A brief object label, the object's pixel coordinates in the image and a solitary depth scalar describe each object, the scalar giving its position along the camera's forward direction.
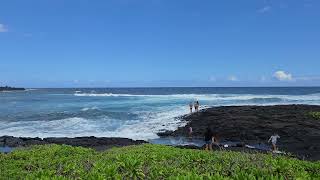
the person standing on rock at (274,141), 15.27
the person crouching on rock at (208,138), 14.41
